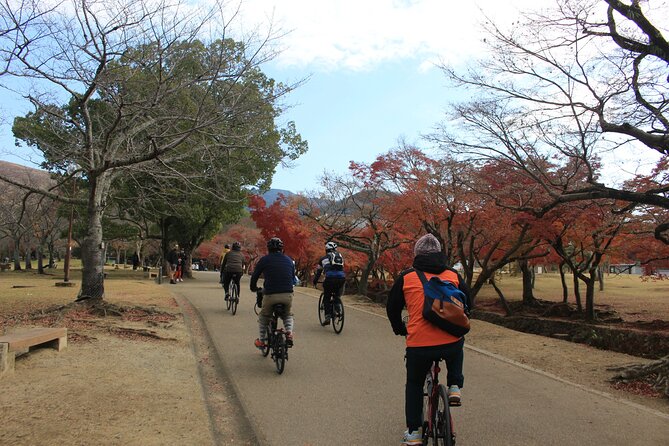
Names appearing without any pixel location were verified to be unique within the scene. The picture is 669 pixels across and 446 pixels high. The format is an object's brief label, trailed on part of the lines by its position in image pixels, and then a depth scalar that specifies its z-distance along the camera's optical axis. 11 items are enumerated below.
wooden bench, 5.39
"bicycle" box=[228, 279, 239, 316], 12.02
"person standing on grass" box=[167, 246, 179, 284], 25.02
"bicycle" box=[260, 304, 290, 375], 6.50
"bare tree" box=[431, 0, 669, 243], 7.43
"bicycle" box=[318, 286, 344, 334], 9.70
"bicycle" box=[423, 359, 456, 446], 3.47
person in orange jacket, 3.68
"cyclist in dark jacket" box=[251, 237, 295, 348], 6.91
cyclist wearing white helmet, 9.86
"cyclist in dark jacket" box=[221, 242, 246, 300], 12.42
